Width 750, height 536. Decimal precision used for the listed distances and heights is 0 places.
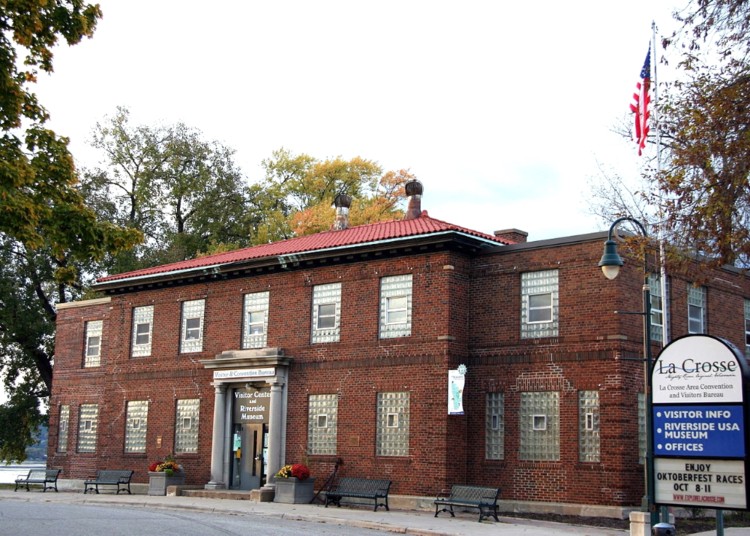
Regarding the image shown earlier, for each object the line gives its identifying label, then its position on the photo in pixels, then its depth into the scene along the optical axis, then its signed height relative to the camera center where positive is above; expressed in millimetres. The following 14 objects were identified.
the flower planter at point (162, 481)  31422 -1715
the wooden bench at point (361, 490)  25859 -1547
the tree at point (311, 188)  53438 +14120
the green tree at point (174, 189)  54156 +13349
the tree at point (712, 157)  17922 +5380
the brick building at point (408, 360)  24953 +2109
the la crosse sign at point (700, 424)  14000 +274
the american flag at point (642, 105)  24484 +8516
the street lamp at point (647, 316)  16891 +2269
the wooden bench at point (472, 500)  23314 -1551
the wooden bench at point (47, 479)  34719 -1962
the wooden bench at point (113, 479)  32906 -1800
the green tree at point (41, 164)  16141 +4540
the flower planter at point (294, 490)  27625 -1679
